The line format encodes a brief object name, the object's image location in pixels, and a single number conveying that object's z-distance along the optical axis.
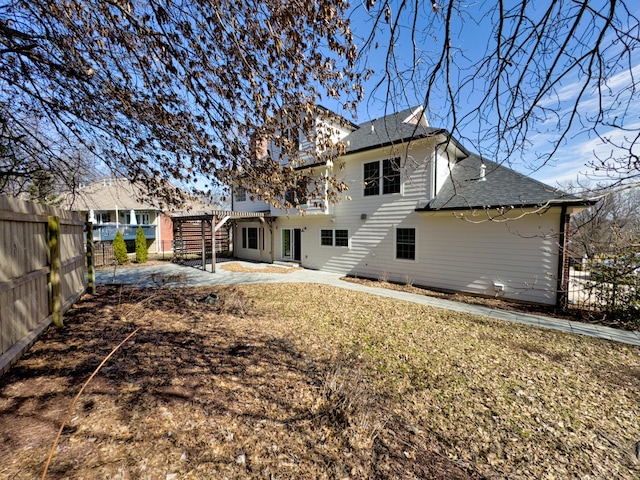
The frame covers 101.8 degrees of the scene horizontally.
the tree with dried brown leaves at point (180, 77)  3.34
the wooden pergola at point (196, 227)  13.20
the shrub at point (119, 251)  15.29
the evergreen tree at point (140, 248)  16.33
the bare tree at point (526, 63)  2.30
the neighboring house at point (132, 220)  23.14
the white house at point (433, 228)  7.85
